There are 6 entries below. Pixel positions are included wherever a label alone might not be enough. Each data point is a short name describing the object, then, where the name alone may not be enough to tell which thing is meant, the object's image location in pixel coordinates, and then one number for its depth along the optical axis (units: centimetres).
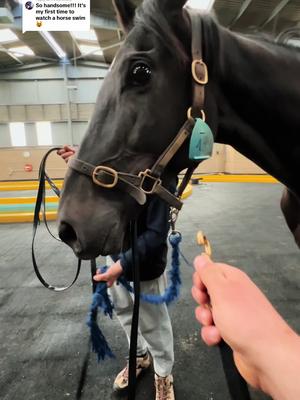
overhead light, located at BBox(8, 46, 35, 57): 1085
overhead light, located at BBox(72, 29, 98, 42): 924
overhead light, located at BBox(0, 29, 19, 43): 896
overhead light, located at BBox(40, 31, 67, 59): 923
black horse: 89
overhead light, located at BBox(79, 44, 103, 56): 1117
